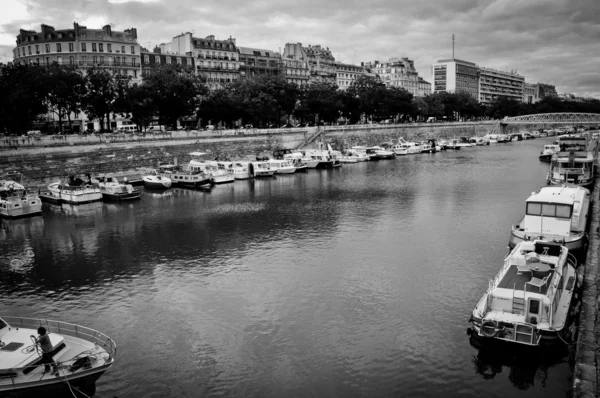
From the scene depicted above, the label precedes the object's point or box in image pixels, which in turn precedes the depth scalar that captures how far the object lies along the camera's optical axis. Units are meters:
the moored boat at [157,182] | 57.69
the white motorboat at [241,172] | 64.81
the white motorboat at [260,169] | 66.44
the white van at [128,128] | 86.78
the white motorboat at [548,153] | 80.42
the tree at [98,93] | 67.69
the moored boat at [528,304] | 17.17
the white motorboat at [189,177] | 58.47
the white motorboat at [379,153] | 88.69
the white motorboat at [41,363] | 14.39
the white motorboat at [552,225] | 26.34
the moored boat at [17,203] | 43.22
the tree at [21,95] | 55.03
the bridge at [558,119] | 171.14
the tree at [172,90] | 73.44
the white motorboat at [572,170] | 46.94
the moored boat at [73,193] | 48.97
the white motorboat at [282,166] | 68.75
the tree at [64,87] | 64.19
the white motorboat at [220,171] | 61.78
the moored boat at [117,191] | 50.09
